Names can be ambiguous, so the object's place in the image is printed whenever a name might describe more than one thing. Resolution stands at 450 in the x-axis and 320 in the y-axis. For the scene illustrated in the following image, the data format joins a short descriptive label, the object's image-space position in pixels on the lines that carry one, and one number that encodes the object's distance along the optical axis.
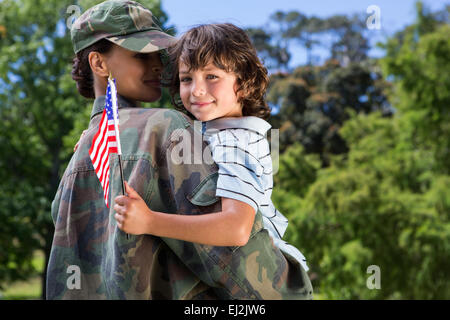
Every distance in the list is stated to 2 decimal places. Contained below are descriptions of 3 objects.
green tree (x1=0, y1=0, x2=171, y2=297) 18.83
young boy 1.55
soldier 1.63
